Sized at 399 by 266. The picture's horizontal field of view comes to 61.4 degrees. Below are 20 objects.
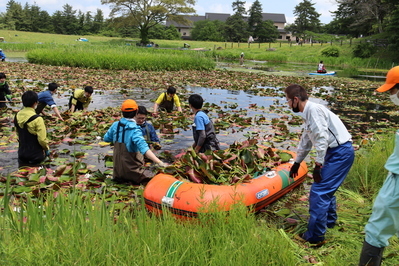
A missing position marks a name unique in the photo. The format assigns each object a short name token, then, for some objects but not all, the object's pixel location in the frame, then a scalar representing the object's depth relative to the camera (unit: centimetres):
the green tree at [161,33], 7744
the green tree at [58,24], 8353
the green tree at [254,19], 7725
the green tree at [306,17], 7731
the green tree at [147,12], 6134
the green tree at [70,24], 8331
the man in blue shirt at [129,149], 545
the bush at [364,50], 4366
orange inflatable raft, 440
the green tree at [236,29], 7512
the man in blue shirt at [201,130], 654
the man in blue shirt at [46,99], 918
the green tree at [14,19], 7400
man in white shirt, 399
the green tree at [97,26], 8688
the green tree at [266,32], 7456
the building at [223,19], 9669
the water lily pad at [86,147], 798
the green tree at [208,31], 7872
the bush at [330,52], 4688
